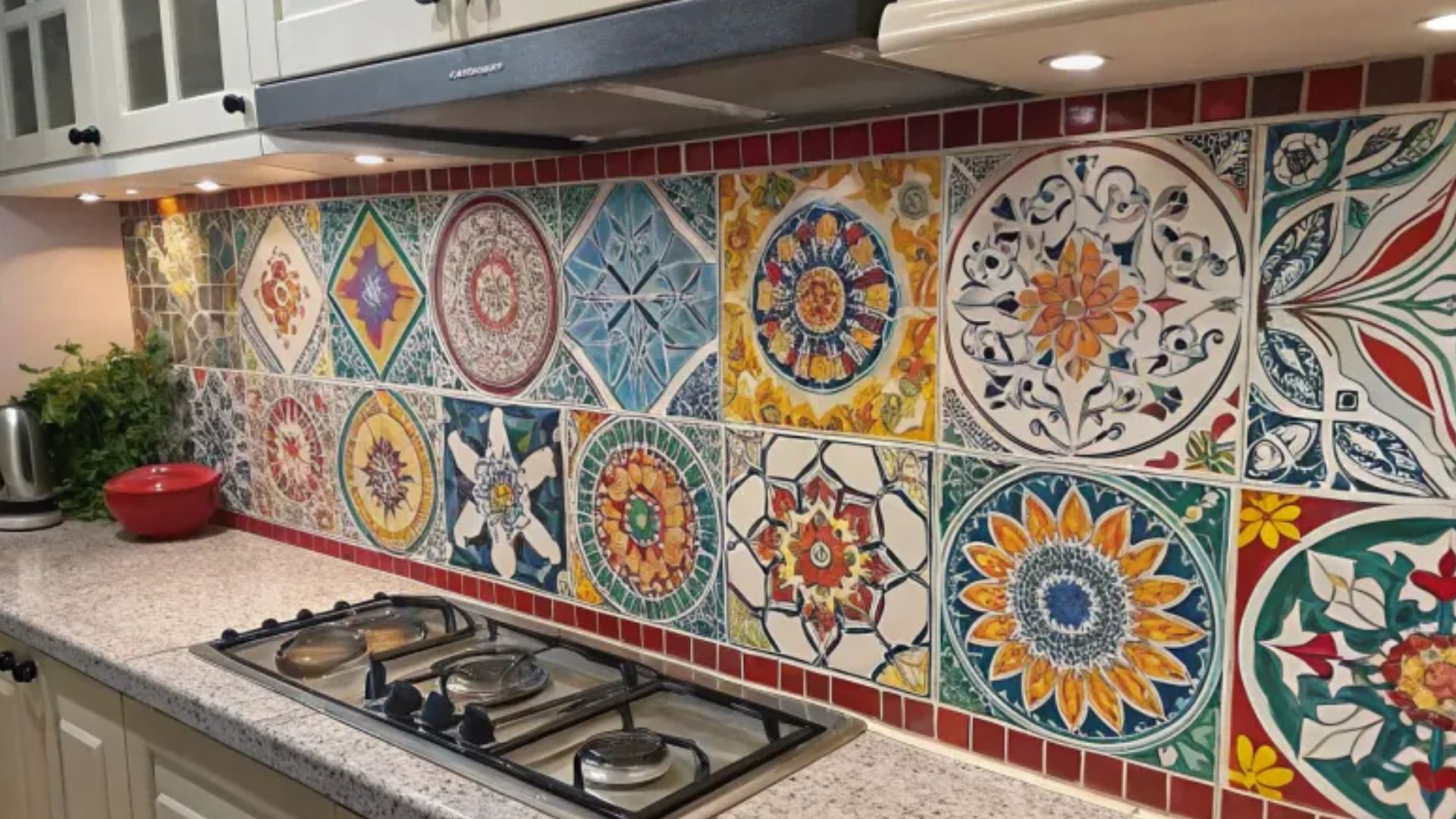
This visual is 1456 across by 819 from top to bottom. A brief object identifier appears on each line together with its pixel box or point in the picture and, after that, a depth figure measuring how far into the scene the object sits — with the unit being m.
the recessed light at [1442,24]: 0.71
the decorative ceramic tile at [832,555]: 1.20
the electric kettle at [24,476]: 2.14
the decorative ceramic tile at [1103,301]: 0.97
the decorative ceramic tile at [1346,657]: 0.89
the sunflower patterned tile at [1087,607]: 1.01
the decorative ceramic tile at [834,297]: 1.16
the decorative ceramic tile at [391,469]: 1.78
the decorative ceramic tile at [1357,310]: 0.87
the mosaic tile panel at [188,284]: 2.13
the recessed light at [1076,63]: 0.84
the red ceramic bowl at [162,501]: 2.04
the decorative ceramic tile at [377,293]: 1.75
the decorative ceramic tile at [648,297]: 1.36
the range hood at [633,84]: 0.84
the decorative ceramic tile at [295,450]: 1.96
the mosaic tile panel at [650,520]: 1.40
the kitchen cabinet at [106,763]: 1.31
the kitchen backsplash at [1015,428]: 0.91
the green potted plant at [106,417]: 2.22
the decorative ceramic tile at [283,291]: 1.93
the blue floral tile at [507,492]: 1.59
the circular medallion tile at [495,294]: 1.57
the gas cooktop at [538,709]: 1.12
